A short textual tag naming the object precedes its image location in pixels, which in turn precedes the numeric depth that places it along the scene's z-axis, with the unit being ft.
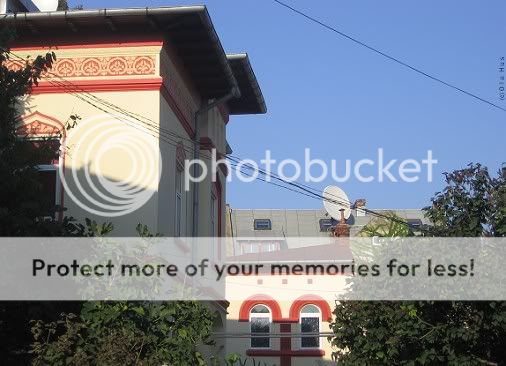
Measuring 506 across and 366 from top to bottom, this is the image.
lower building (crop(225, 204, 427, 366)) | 109.91
